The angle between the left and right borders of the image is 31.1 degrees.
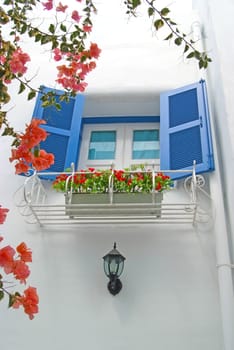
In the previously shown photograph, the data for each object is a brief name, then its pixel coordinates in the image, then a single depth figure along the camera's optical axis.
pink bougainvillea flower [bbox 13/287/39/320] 1.52
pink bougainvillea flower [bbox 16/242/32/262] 1.61
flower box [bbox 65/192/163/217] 3.34
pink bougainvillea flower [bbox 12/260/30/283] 1.53
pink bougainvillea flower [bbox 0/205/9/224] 1.61
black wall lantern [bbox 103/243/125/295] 3.25
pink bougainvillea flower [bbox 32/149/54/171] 1.72
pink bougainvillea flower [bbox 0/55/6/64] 2.11
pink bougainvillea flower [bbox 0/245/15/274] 1.50
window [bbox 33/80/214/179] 3.82
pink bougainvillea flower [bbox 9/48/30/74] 2.07
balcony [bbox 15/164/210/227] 3.36
